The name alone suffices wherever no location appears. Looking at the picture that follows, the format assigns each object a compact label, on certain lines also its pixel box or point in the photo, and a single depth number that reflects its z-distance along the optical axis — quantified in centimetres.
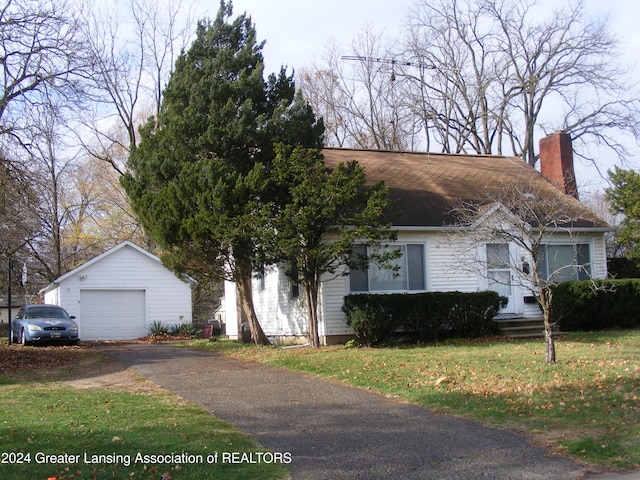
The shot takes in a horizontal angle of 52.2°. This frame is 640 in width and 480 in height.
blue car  2152
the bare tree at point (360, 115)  3531
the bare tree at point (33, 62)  1638
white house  1830
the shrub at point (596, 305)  1858
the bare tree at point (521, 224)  1543
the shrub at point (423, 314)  1638
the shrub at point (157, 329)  2848
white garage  2781
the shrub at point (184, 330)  2897
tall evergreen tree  1609
